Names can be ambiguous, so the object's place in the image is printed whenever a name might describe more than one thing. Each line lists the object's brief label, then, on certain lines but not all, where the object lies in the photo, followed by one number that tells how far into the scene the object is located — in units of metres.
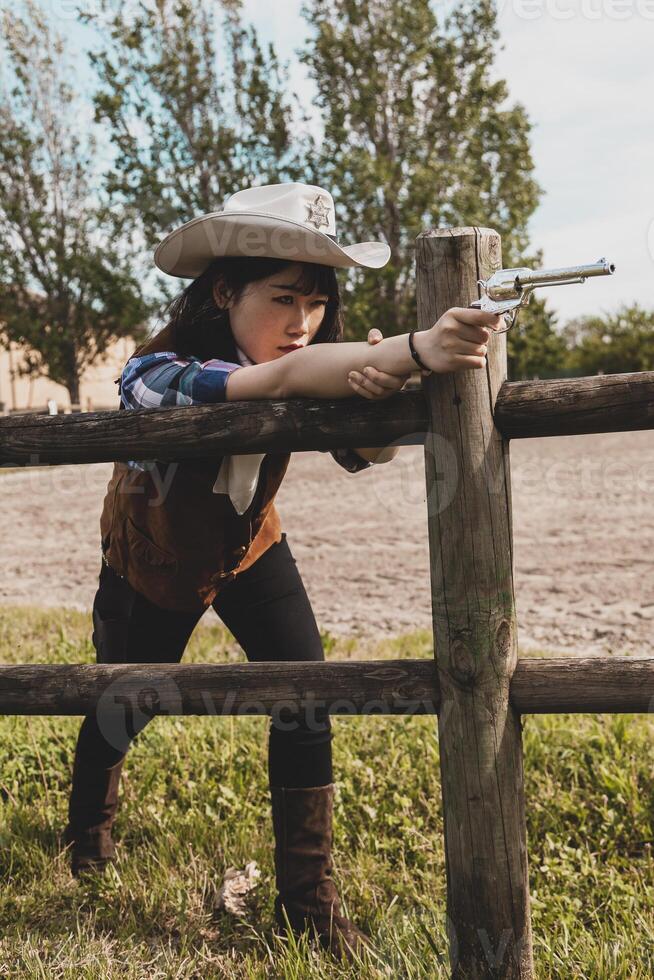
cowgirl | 2.08
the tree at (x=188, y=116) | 21.25
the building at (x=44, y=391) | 33.41
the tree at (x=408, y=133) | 21.28
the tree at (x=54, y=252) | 21.67
